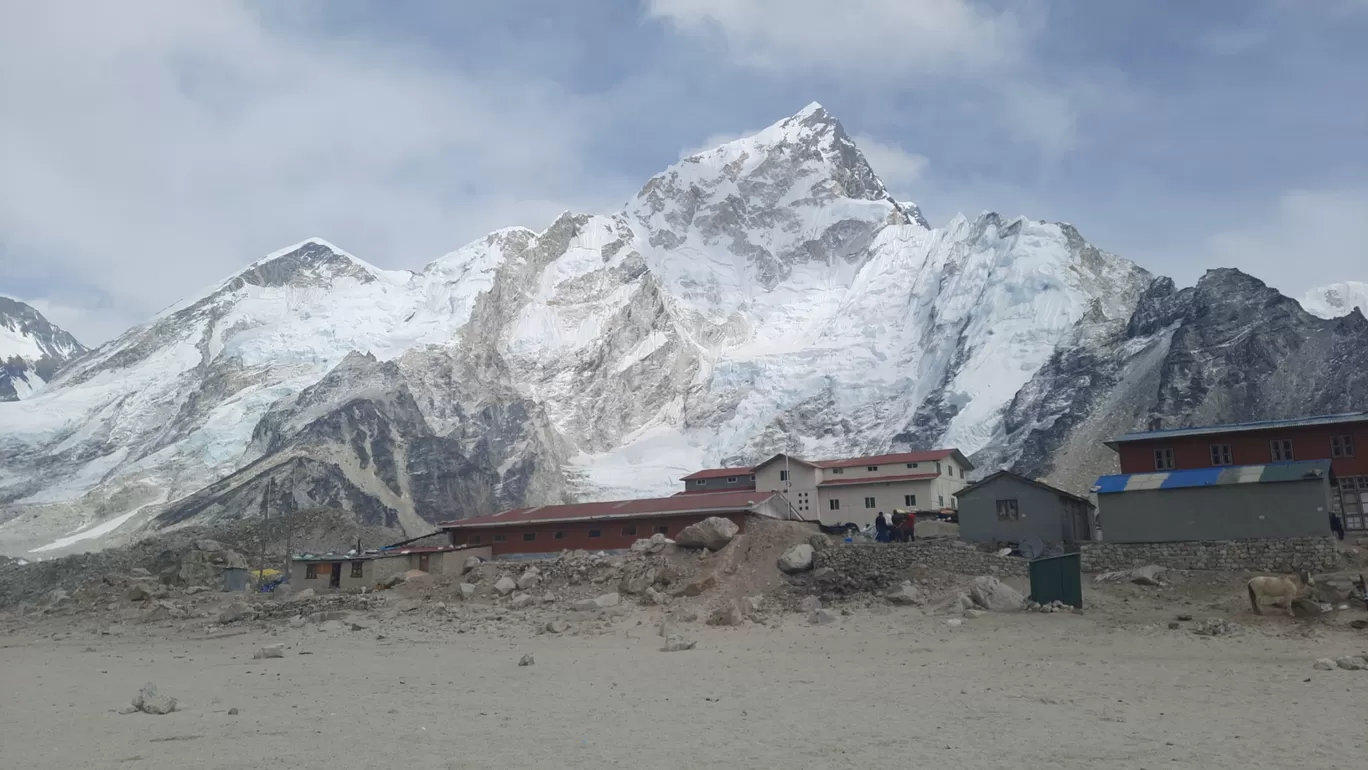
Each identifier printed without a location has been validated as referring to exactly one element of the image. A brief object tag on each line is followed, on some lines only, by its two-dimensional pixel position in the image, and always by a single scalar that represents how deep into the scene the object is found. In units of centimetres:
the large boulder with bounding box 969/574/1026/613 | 2386
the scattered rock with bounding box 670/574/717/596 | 2850
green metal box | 2372
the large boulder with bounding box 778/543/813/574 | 2917
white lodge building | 5331
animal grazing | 2112
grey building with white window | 3319
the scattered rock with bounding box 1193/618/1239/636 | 2003
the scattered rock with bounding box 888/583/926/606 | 2575
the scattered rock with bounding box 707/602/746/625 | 2531
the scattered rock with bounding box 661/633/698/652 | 2183
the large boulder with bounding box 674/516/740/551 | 3195
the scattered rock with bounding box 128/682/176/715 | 1591
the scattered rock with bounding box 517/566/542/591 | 3206
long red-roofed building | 4178
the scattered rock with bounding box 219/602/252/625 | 3120
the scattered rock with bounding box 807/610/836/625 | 2461
